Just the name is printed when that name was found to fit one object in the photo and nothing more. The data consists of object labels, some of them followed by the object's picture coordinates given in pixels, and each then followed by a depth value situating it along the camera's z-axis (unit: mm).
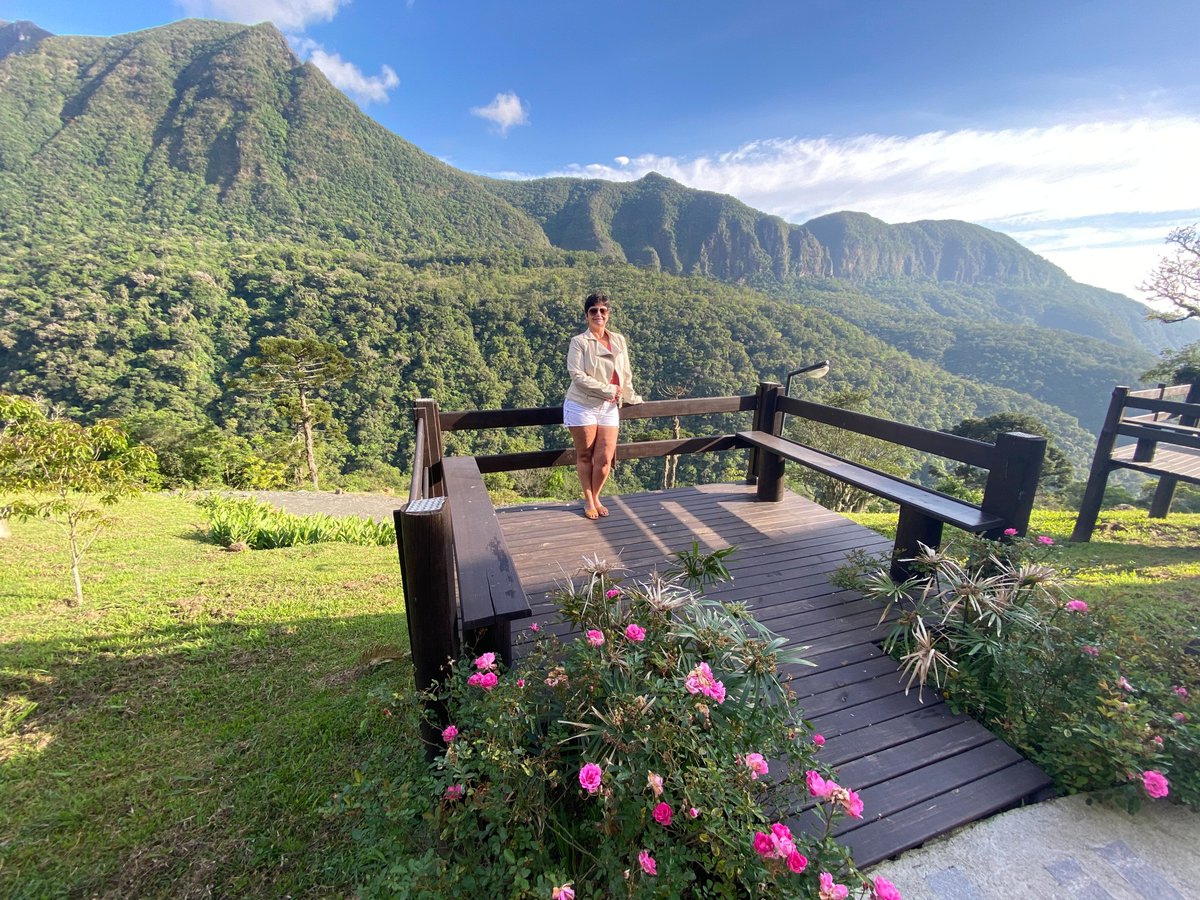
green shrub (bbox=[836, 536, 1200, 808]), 1459
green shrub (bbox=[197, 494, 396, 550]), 5574
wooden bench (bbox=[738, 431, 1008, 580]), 2179
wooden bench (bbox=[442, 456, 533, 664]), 1464
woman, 3066
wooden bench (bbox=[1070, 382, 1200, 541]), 4828
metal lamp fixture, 3589
